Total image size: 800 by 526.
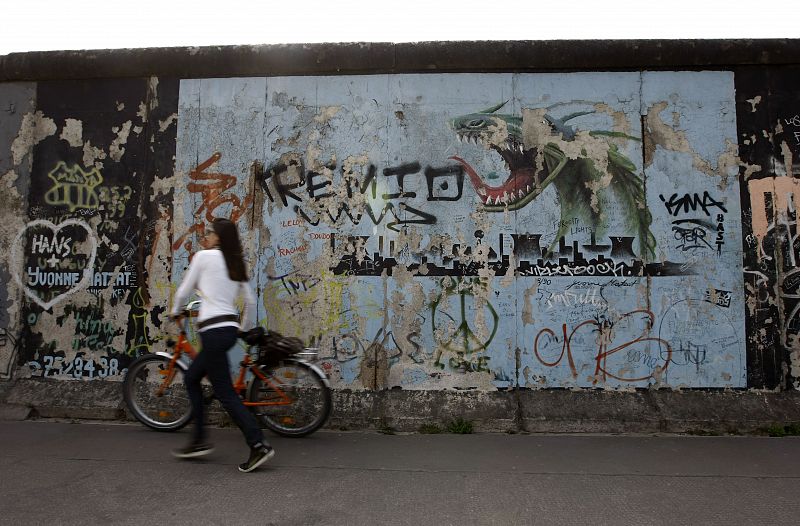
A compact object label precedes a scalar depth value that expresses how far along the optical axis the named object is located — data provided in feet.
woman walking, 13.15
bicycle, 15.60
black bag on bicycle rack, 15.49
